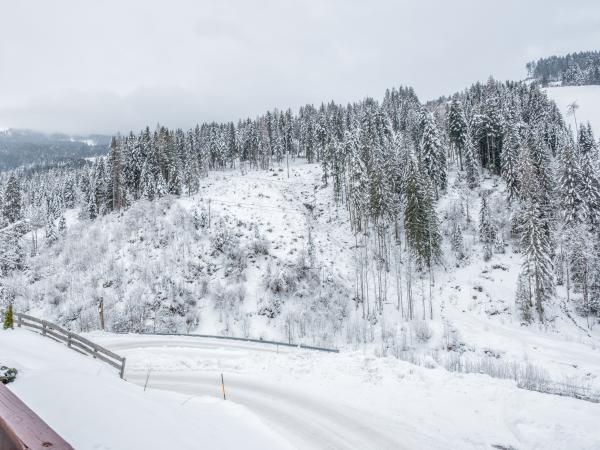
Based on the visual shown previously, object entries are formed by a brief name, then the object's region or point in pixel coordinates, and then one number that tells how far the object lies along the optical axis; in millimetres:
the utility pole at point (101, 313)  35247
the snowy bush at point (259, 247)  53812
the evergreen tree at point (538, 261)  41719
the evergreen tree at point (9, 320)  19391
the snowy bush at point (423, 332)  40406
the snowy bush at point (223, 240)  54188
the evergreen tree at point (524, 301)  42344
